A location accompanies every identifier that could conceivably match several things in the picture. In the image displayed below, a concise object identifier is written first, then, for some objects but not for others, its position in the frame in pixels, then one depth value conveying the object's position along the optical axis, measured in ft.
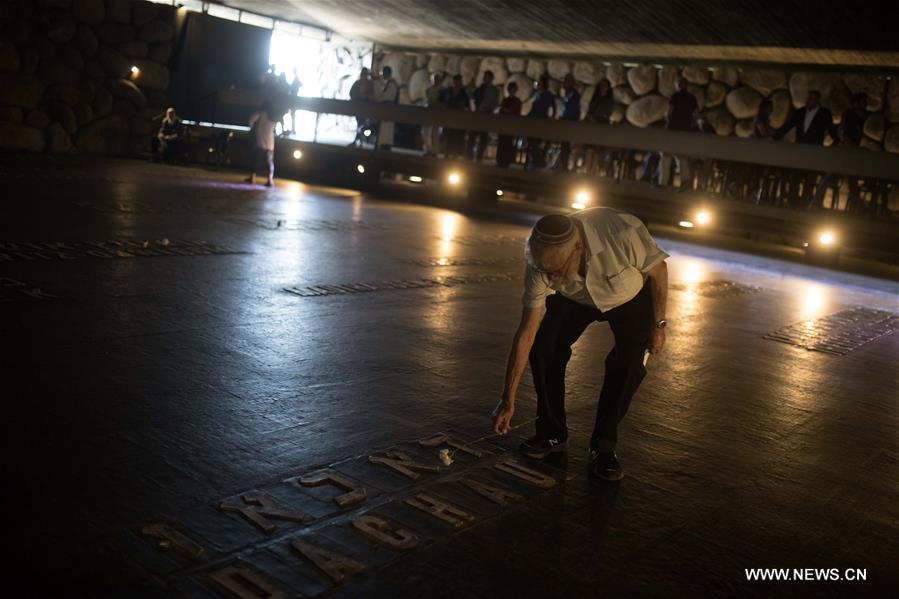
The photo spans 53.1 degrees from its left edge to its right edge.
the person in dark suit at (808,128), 51.11
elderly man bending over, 12.51
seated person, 73.20
